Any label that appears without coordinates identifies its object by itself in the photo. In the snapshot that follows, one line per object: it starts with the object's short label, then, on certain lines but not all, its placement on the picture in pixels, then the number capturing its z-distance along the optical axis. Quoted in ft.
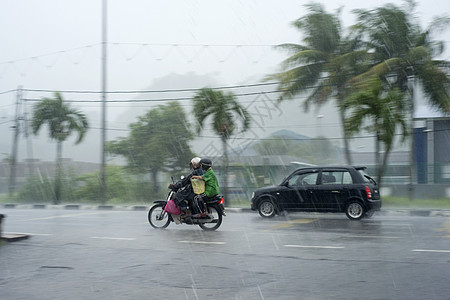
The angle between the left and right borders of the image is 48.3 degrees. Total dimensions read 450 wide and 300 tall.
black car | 46.42
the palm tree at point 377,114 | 63.67
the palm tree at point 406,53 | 72.18
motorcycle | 39.04
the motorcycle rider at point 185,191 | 38.78
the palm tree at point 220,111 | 74.90
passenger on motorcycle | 38.81
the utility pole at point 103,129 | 81.76
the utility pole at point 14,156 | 106.42
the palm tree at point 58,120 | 94.02
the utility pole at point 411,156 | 69.51
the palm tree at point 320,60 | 77.82
